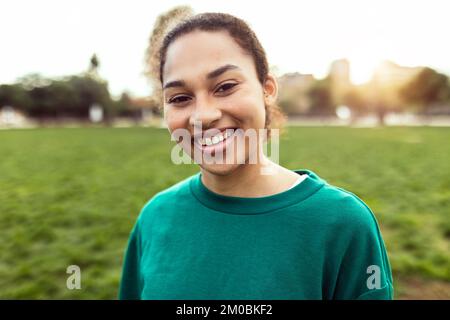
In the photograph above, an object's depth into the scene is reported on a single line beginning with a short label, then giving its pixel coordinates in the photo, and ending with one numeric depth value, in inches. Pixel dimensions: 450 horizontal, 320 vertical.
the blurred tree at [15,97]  1987.0
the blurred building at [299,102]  2536.9
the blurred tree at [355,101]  2420.0
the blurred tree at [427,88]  1801.2
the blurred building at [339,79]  2637.8
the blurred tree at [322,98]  2763.3
